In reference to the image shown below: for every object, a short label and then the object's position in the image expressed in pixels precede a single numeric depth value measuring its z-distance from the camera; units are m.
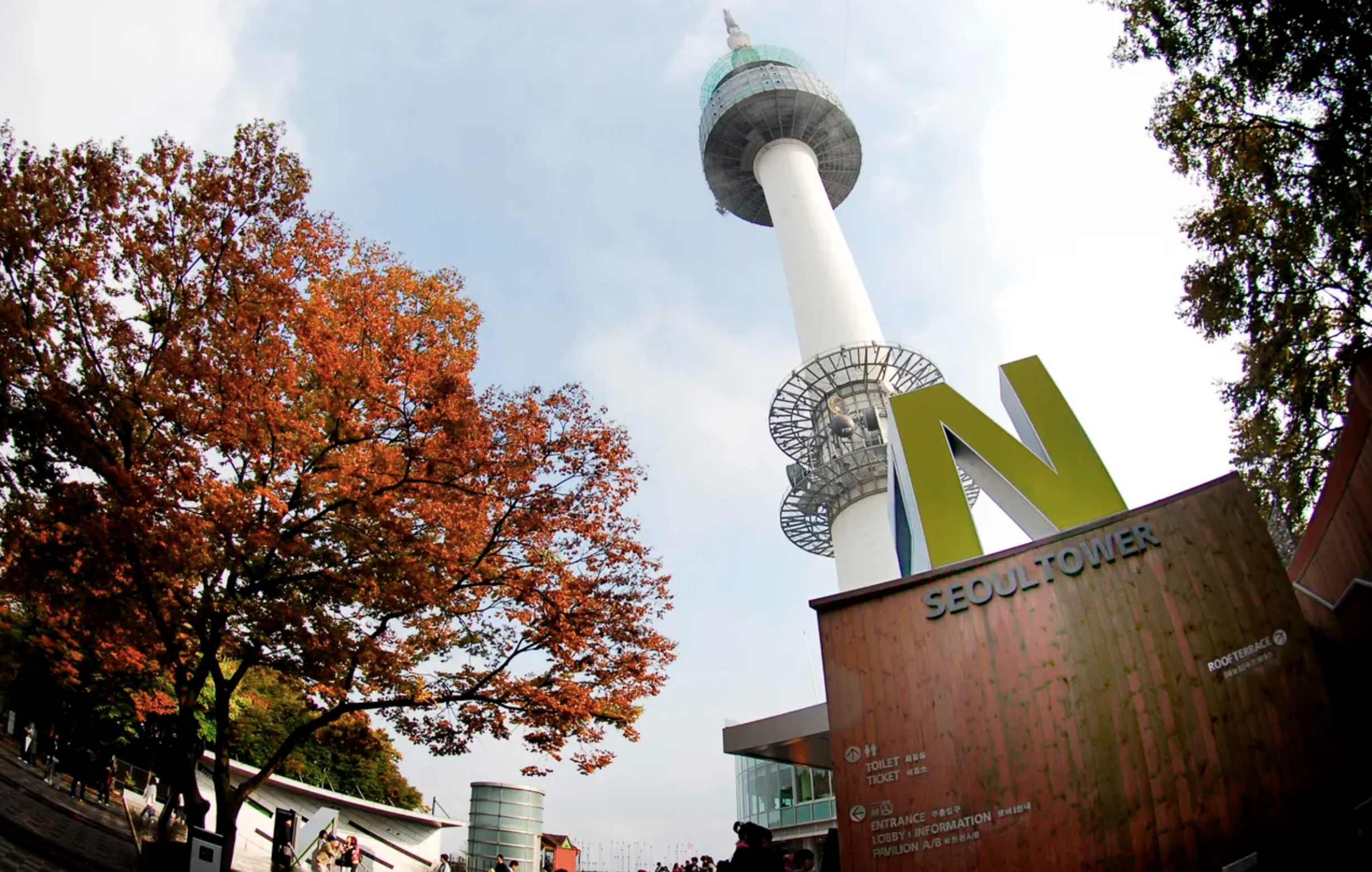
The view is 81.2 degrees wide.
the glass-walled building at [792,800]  29.81
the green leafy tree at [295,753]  29.86
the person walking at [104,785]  20.06
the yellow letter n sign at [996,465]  12.80
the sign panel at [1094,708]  7.46
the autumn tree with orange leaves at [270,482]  10.76
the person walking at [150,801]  20.02
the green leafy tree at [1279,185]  10.72
